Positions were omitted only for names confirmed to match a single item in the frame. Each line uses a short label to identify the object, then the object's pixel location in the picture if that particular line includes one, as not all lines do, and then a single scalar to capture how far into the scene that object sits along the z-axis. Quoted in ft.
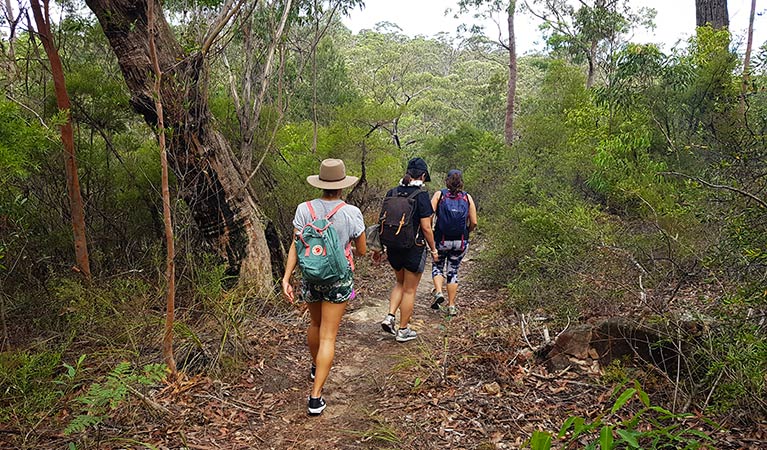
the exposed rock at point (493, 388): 12.06
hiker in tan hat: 11.63
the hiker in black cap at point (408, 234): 15.97
